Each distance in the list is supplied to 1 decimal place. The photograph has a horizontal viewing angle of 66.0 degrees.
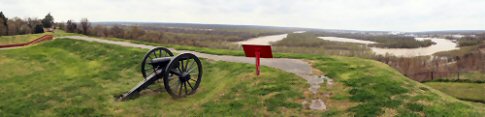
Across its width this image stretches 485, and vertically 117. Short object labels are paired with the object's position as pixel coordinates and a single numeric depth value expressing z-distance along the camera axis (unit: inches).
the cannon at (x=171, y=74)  446.6
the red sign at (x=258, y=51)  479.0
